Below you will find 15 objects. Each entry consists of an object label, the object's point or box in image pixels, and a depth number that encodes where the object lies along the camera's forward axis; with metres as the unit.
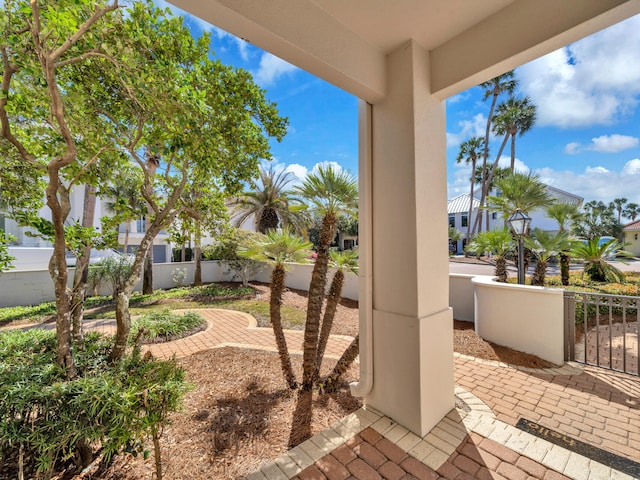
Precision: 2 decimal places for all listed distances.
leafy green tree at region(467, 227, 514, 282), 7.00
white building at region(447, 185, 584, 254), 27.08
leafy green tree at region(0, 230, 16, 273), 2.84
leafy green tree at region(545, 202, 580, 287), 8.06
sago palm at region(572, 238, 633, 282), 7.40
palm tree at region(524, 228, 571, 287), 6.57
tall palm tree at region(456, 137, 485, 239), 27.56
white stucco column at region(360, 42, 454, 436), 2.40
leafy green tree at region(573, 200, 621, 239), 30.74
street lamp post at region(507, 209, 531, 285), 5.60
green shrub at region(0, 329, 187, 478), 1.60
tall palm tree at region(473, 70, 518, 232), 21.78
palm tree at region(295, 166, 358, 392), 2.96
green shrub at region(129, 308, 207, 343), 5.55
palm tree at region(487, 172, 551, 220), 7.13
